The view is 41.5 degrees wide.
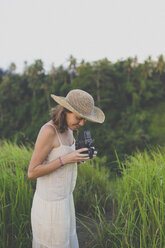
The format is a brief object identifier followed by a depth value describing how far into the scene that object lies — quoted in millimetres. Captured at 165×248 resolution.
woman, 1381
